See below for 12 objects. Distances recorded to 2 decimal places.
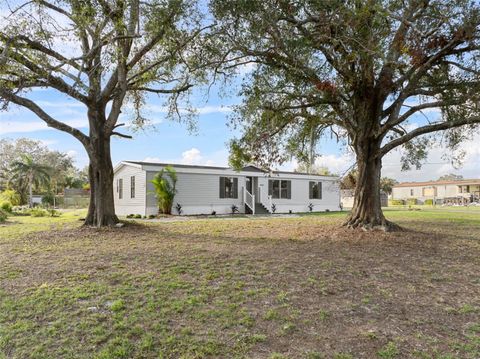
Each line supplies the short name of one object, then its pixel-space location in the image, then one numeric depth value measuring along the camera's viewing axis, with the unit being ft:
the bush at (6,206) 64.54
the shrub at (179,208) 61.80
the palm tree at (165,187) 57.41
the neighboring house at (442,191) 154.10
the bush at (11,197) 81.43
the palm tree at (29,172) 104.78
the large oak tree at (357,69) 24.93
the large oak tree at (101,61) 26.91
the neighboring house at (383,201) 124.92
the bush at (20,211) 66.87
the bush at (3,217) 48.41
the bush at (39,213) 63.00
